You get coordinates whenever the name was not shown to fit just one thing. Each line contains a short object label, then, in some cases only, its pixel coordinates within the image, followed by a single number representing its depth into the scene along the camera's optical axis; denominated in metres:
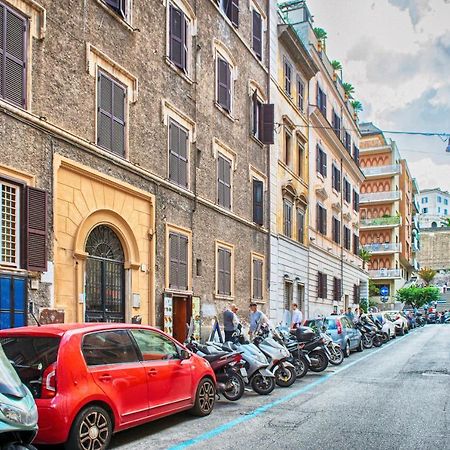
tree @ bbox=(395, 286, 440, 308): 72.56
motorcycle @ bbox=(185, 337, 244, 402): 10.99
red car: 6.82
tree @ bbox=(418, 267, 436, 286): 103.69
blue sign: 73.19
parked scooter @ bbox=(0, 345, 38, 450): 4.31
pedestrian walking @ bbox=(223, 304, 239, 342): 17.61
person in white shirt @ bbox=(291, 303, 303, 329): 22.57
